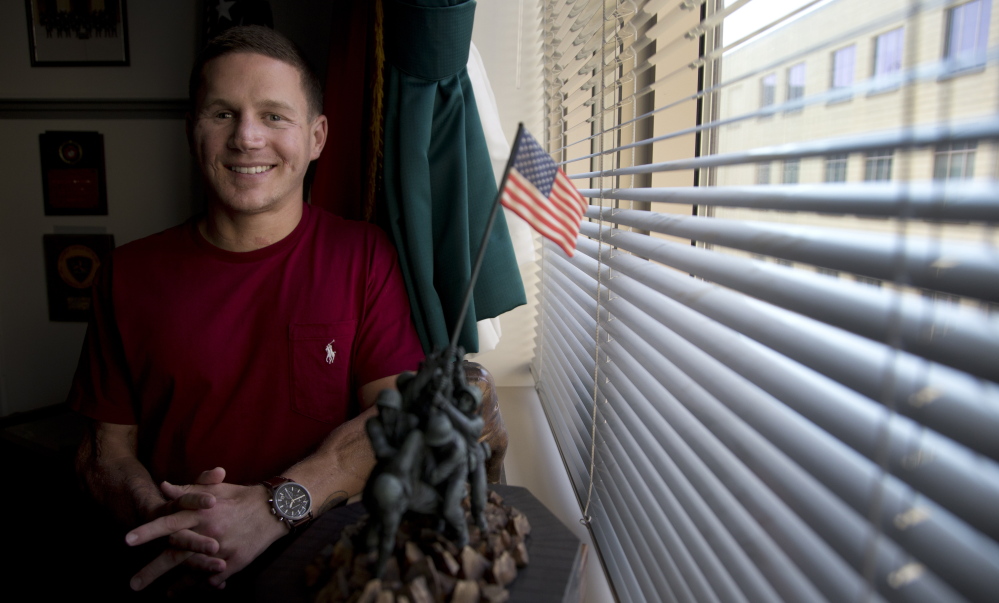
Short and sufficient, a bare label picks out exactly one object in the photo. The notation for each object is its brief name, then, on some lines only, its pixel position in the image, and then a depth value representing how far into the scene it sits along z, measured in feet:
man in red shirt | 4.32
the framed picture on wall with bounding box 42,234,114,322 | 7.55
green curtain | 4.51
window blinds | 1.25
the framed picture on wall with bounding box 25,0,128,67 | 7.04
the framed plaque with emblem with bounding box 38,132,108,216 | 7.30
